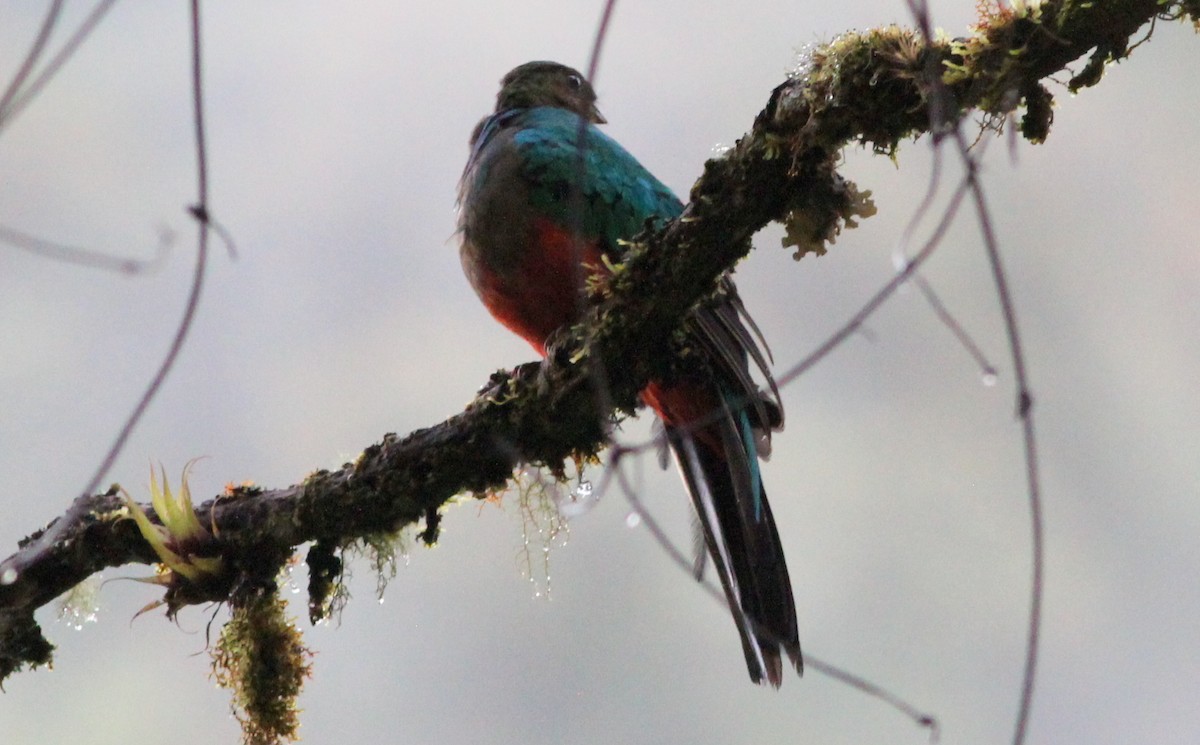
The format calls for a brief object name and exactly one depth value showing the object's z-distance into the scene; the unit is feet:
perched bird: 19.69
